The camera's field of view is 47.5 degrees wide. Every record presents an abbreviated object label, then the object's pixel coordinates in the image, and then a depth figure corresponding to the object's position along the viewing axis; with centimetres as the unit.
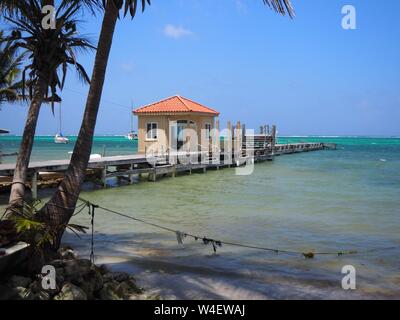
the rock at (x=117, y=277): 686
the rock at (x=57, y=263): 634
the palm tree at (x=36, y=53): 932
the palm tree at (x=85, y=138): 707
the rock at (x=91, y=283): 603
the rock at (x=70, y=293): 560
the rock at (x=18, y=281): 552
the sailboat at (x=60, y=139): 10906
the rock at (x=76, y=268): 617
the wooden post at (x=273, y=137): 4638
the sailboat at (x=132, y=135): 10942
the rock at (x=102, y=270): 704
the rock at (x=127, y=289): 650
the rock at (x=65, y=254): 729
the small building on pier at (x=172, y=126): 3050
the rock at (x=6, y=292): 521
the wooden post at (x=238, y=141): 3644
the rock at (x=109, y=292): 616
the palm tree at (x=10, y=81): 2073
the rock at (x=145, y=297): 654
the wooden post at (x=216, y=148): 3225
